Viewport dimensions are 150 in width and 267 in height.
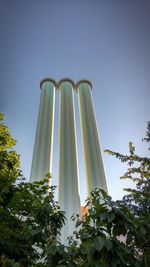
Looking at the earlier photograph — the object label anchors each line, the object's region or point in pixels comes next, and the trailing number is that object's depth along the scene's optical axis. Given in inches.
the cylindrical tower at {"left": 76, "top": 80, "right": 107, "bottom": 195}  688.3
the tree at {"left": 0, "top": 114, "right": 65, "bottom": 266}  240.4
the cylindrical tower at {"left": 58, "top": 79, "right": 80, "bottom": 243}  617.5
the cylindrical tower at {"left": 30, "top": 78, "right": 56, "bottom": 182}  686.5
